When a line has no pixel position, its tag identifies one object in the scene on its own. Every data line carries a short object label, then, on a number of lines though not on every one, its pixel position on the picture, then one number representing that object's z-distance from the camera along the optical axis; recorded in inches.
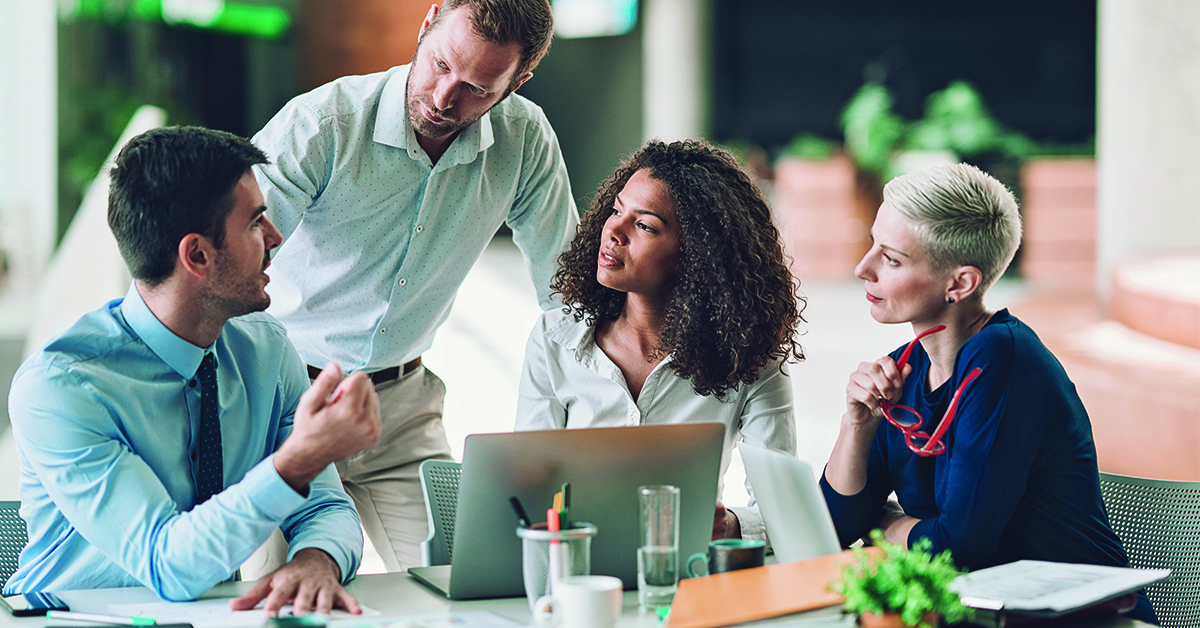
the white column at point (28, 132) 584.5
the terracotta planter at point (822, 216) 663.1
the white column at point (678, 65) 729.2
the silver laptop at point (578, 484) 116.1
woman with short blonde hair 125.2
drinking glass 115.6
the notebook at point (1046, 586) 111.4
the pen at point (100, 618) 112.6
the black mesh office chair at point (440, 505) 138.0
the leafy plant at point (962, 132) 681.8
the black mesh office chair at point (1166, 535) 134.8
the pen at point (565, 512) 114.2
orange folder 111.7
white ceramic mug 110.4
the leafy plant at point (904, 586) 108.4
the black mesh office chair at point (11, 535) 131.0
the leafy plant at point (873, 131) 679.9
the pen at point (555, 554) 113.9
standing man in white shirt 148.2
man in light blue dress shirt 116.6
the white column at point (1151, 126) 367.6
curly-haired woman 141.6
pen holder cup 113.9
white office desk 115.7
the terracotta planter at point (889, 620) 109.4
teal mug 118.7
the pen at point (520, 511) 115.6
